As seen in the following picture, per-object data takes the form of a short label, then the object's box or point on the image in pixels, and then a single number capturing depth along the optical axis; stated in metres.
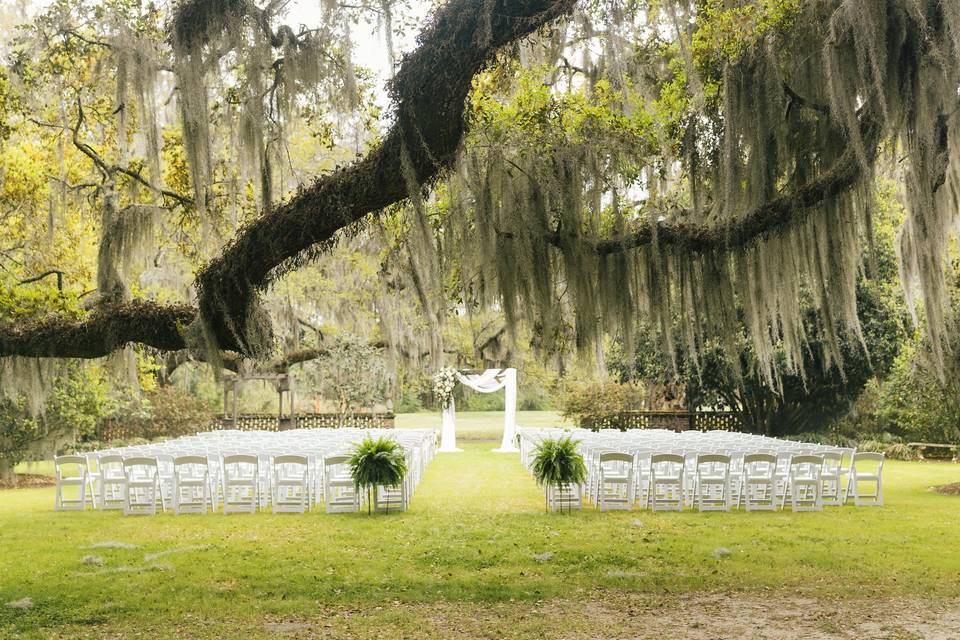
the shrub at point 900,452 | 20.70
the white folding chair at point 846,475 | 10.94
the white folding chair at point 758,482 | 10.33
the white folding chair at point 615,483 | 10.02
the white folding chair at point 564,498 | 10.70
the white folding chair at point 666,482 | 10.02
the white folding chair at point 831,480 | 10.92
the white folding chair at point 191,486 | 10.11
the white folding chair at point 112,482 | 10.75
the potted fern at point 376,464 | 9.96
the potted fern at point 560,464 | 9.91
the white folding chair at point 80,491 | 11.08
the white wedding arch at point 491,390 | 22.44
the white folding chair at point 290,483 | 10.10
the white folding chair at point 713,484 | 10.20
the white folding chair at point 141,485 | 9.98
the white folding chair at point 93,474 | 11.00
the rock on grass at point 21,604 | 6.06
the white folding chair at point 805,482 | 10.27
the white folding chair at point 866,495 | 10.88
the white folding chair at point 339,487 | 10.23
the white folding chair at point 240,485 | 10.16
